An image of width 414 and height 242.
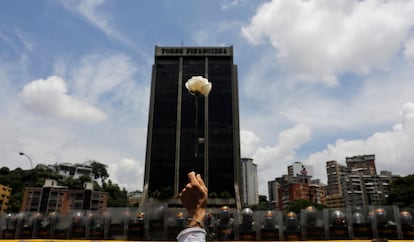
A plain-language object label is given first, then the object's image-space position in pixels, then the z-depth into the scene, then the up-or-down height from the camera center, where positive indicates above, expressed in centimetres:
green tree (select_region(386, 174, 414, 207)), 4397 +431
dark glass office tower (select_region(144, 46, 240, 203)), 5416 +1773
